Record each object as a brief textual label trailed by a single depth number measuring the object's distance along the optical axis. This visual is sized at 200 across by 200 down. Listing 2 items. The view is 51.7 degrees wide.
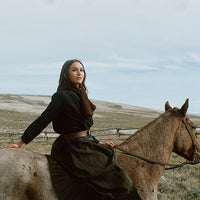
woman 2.74
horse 2.55
